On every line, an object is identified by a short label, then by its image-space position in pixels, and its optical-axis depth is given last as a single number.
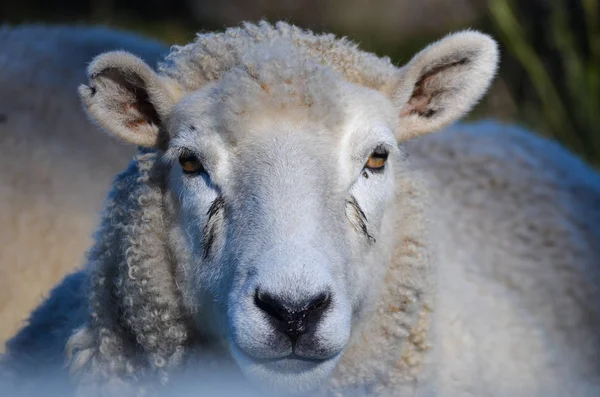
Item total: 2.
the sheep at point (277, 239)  5.27
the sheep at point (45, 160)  8.66
